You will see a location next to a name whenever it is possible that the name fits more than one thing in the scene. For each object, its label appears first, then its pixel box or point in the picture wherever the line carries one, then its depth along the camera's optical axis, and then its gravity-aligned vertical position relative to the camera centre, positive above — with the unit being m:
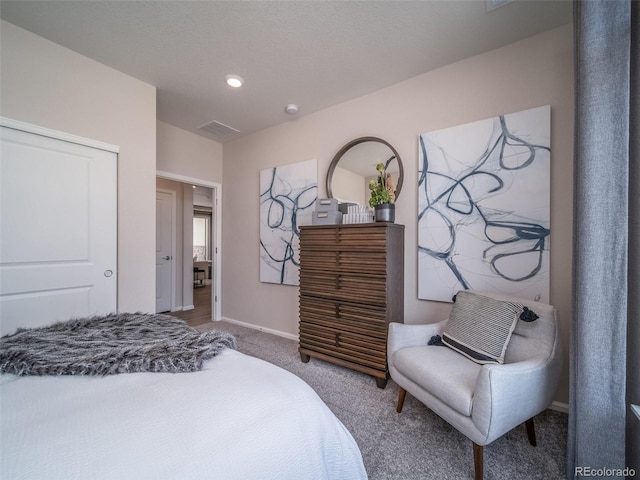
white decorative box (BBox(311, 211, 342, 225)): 2.60 +0.20
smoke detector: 2.93 +1.45
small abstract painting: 3.13 +0.29
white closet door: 1.88 +0.06
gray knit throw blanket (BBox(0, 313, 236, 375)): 0.91 -0.44
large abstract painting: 1.91 +0.24
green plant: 2.35 +0.46
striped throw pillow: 1.56 -0.56
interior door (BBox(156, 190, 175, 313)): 4.43 -0.18
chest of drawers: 2.15 -0.48
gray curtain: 1.14 -0.03
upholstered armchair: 1.22 -0.72
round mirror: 2.56 +0.73
